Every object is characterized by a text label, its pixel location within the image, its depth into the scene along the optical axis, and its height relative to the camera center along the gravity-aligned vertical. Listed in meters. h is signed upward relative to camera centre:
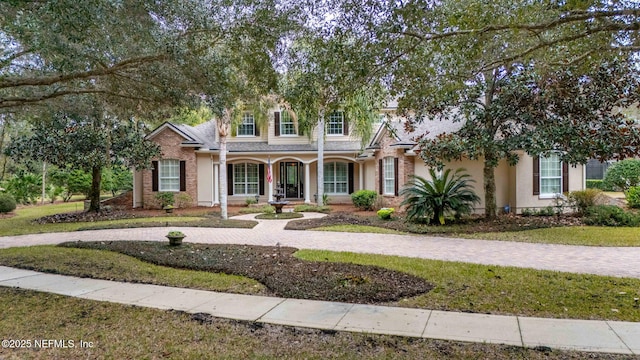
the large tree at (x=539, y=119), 11.18 +1.91
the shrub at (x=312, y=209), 18.98 -1.41
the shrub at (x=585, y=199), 14.90 -0.81
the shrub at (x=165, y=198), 19.85 -0.85
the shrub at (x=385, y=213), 15.27 -1.34
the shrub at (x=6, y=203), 19.38 -1.03
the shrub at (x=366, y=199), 19.48 -0.96
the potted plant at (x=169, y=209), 18.95 -1.33
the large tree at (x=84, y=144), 16.20 +1.67
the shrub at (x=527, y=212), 15.54 -1.36
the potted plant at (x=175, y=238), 9.87 -1.44
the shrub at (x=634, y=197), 16.22 -0.83
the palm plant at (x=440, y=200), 13.60 -0.73
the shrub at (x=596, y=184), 24.94 -0.42
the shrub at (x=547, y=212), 15.41 -1.34
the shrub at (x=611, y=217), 13.11 -1.37
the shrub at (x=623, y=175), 21.66 +0.16
